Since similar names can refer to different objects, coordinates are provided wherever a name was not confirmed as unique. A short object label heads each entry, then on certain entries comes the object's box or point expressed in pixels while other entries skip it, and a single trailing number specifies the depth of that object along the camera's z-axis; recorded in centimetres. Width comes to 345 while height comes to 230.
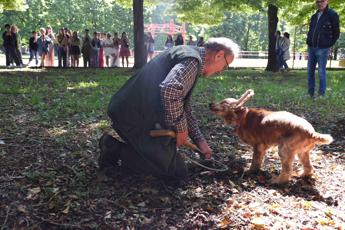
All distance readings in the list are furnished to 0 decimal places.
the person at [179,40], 2349
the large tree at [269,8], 1984
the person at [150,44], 2477
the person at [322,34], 926
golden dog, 415
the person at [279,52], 2034
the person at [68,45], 1964
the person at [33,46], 2086
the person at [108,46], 2128
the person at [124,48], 2145
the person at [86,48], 1959
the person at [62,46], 1928
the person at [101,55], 2106
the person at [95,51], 2028
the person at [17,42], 1926
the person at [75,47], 1943
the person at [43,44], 2016
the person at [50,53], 2102
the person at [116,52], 2149
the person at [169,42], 2451
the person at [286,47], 2033
